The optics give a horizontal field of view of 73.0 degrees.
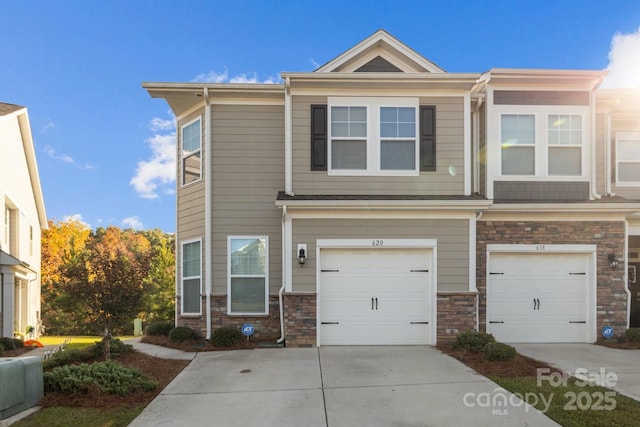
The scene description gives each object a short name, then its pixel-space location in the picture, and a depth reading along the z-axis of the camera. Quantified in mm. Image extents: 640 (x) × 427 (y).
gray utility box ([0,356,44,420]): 5136
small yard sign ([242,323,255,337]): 9844
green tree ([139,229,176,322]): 20469
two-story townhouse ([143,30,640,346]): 9367
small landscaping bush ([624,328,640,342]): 9625
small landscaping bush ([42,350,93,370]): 7231
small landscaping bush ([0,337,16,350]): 11138
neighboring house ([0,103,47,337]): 13211
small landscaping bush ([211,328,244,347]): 9374
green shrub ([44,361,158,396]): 5902
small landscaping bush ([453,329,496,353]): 8242
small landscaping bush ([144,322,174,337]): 11219
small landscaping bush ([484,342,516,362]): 7406
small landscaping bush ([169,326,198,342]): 9961
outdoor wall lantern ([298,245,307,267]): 9234
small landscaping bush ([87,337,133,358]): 8069
